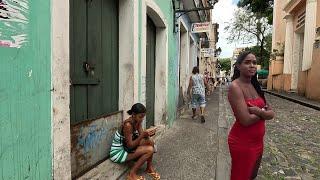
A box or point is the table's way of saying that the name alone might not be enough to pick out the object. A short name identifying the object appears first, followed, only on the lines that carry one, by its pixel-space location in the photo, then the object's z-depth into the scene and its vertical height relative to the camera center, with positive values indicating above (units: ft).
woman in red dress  5.15 -0.95
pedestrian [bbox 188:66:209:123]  17.68 -0.72
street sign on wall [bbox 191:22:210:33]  20.90 +5.96
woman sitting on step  7.80 -2.64
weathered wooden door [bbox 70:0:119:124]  7.40 +0.96
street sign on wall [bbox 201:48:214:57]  34.76 +5.32
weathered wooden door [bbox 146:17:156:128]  13.41 +0.71
